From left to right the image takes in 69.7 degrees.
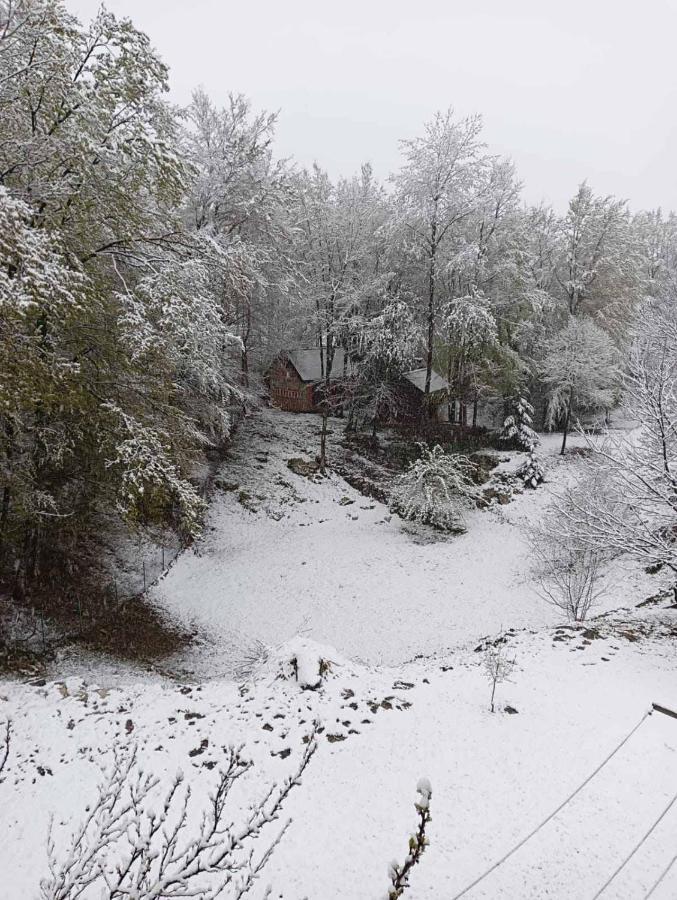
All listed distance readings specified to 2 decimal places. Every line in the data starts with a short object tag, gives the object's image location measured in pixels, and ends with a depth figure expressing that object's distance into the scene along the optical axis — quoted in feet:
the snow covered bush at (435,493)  56.85
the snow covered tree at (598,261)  78.84
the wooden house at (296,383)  89.97
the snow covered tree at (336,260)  67.87
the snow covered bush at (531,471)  65.00
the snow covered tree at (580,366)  73.20
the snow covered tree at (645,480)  28.04
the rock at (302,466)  68.28
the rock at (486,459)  69.56
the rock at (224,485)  63.00
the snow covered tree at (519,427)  71.31
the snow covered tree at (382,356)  65.87
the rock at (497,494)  63.16
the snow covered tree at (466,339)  63.41
